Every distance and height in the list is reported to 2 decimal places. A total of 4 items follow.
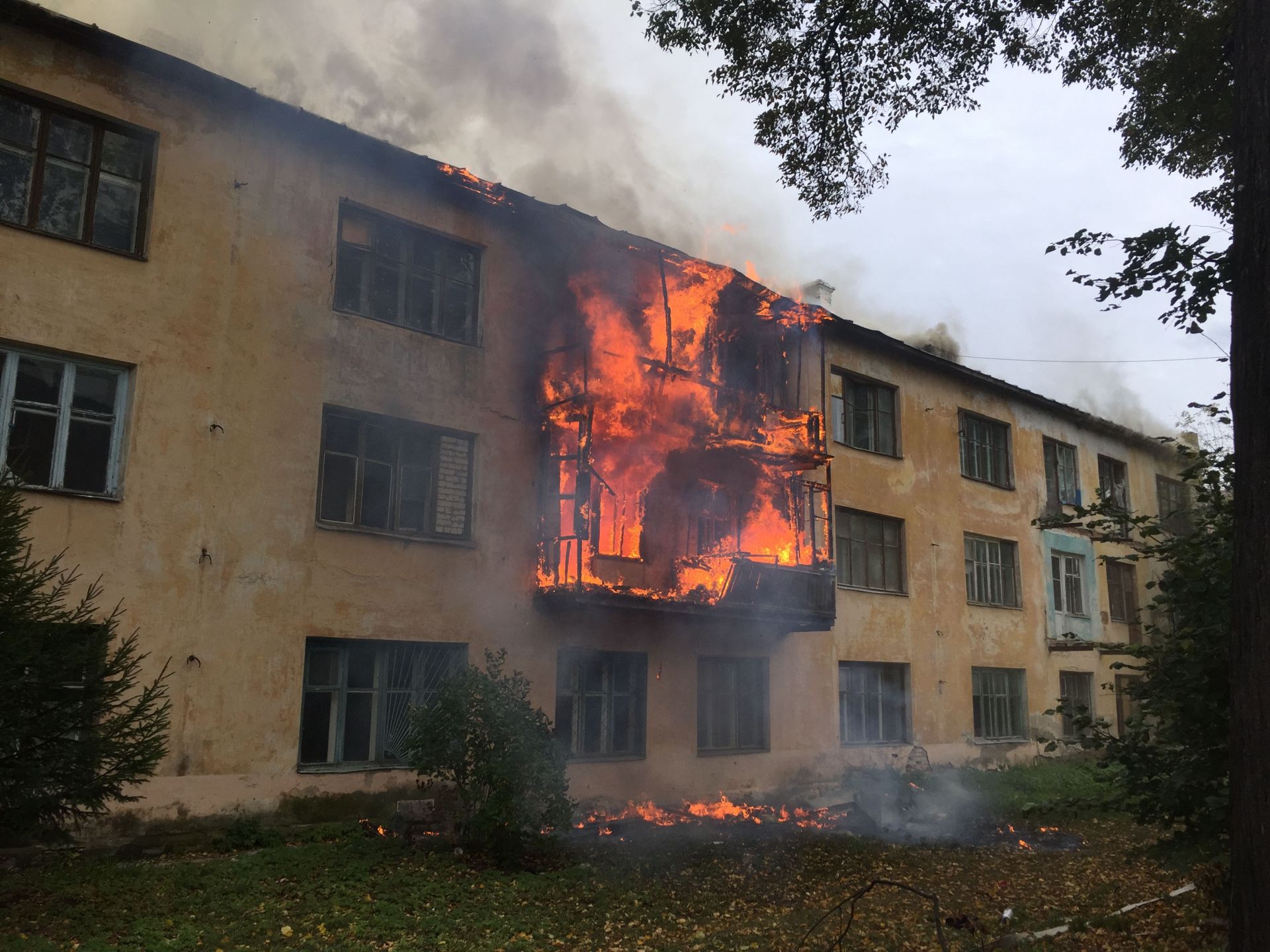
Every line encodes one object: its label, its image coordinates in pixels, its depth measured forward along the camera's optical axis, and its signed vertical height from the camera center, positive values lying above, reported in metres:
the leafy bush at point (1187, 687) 7.06 -0.05
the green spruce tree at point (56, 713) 6.84 -0.38
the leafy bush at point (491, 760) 10.86 -1.04
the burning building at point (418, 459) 11.00 +2.97
